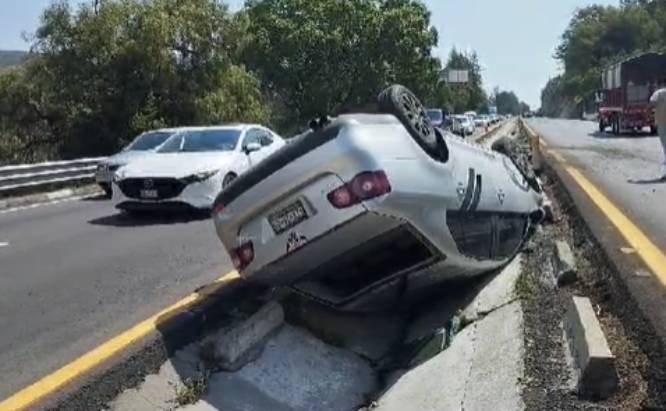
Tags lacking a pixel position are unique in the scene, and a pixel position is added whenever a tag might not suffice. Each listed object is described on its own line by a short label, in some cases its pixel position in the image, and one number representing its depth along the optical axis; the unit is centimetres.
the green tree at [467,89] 10594
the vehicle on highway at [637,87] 3778
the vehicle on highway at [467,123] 4955
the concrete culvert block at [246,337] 573
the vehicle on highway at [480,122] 6318
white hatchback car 1271
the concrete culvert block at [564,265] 661
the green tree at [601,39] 13775
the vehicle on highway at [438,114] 3133
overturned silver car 544
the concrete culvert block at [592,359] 428
